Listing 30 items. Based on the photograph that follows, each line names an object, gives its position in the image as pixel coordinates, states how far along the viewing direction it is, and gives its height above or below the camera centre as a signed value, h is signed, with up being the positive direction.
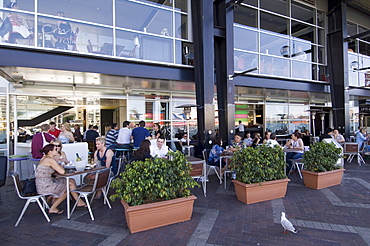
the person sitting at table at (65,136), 6.99 -0.30
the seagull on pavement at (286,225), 2.98 -1.36
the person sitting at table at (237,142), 6.89 -0.58
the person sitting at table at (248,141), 7.93 -0.64
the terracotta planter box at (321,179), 5.16 -1.34
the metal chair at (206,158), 6.12 -1.06
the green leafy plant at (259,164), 4.26 -0.80
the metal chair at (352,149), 8.27 -1.02
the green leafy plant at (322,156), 5.23 -0.81
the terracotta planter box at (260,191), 4.28 -1.33
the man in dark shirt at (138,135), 7.11 -0.32
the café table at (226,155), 5.56 -0.81
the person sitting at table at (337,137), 9.38 -0.66
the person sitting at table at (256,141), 7.74 -0.64
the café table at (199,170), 4.69 -0.96
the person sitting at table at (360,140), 8.89 -0.74
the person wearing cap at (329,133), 8.90 -0.47
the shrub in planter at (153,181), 3.24 -0.84
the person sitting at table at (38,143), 5.71 -0.42
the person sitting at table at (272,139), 6.47 -0.51
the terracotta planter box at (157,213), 3.18 -1.32
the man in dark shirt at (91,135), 8.95 -0.37
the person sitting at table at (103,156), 4.64 -0.64
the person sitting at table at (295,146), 6.98 -0.75
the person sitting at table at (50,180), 3.80 -0.92
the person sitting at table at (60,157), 4.45 -0.65
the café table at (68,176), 3.77 -0.84
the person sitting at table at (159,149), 5.77 -0.63
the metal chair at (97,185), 3.72 -1.01
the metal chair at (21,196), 3.55 -1.13
